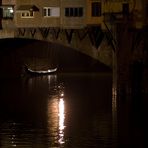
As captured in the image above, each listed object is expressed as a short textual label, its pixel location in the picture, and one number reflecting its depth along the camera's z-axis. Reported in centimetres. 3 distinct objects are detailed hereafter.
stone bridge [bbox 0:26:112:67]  7844
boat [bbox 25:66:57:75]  10754
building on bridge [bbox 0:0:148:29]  8025
